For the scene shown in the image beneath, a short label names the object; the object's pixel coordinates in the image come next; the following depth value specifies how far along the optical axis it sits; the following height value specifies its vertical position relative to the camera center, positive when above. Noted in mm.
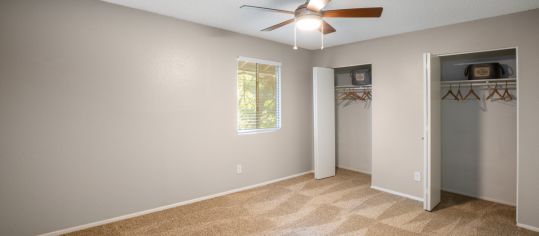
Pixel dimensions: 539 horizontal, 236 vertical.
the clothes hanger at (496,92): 3626 +208
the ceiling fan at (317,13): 2297 +823
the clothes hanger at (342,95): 5296 +301
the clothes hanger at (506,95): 3547 +161
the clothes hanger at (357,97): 5062 +246
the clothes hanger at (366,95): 4992 +278
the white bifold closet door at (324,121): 4734 -172
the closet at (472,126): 3424 -224
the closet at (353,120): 5043 -170
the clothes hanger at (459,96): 3953 +178
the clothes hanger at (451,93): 3986 +225
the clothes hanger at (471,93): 3819 +196
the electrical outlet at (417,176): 3840 -895
